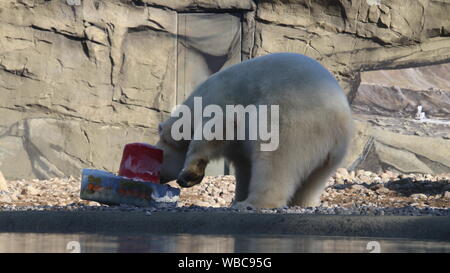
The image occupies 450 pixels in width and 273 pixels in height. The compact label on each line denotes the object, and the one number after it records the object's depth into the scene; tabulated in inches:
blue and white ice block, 523.8
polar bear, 486.6
